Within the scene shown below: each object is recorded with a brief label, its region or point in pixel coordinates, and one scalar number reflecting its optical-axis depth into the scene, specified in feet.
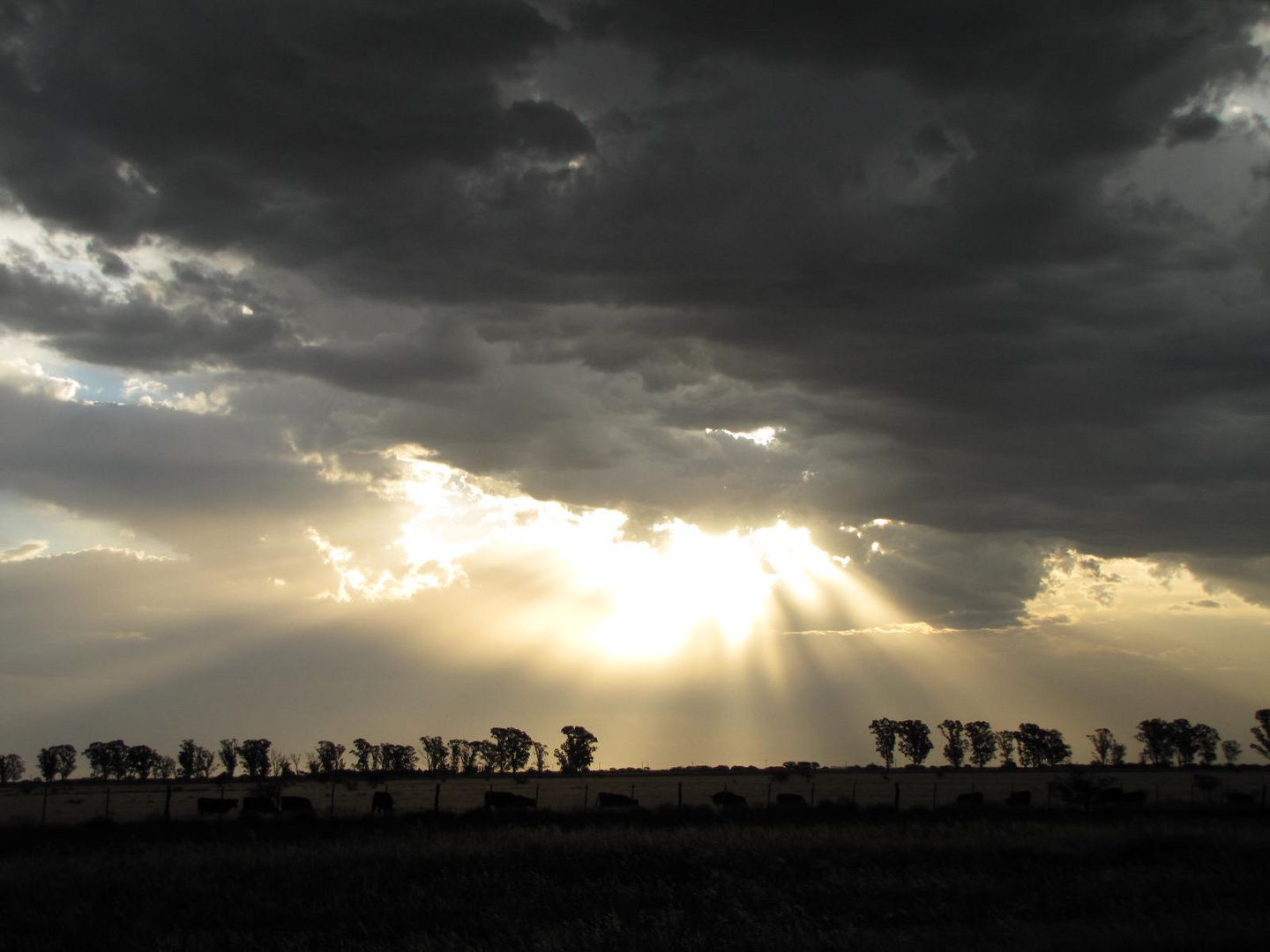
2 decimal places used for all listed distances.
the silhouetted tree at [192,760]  605.73
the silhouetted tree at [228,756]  609.01
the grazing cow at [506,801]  173.06
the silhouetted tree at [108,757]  610.24
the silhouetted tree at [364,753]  605.89
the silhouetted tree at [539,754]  643.04
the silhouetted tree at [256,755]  571.69
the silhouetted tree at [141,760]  606.14
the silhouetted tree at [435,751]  604.49
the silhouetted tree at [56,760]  638.12
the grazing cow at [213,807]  152.46
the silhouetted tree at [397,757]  603.26
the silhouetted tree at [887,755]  644.73
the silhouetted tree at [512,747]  625.41
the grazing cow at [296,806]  158.04
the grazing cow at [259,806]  151.94
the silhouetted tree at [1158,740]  632.79
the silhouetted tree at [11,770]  621.31
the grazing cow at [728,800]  178.60
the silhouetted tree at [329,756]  583.99
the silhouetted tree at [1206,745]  638.12
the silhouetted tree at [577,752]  614.75
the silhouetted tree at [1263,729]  601.62
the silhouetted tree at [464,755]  610.65
